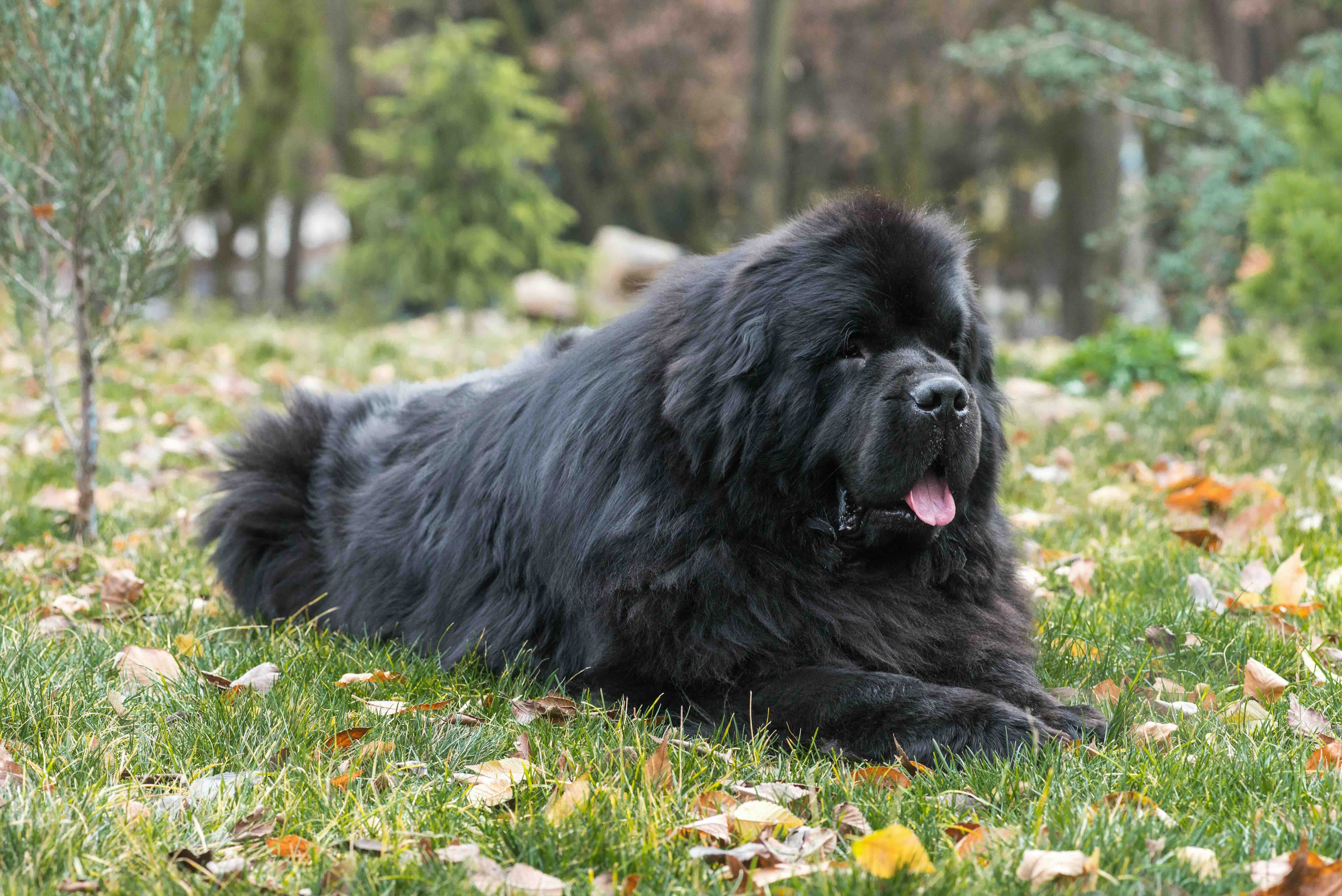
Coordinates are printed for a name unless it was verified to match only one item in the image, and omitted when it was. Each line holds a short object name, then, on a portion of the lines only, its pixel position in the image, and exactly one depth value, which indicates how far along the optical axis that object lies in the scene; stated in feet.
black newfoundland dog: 9.73
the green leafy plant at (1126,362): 27.58
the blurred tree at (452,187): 42.96
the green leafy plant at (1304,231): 21.48
